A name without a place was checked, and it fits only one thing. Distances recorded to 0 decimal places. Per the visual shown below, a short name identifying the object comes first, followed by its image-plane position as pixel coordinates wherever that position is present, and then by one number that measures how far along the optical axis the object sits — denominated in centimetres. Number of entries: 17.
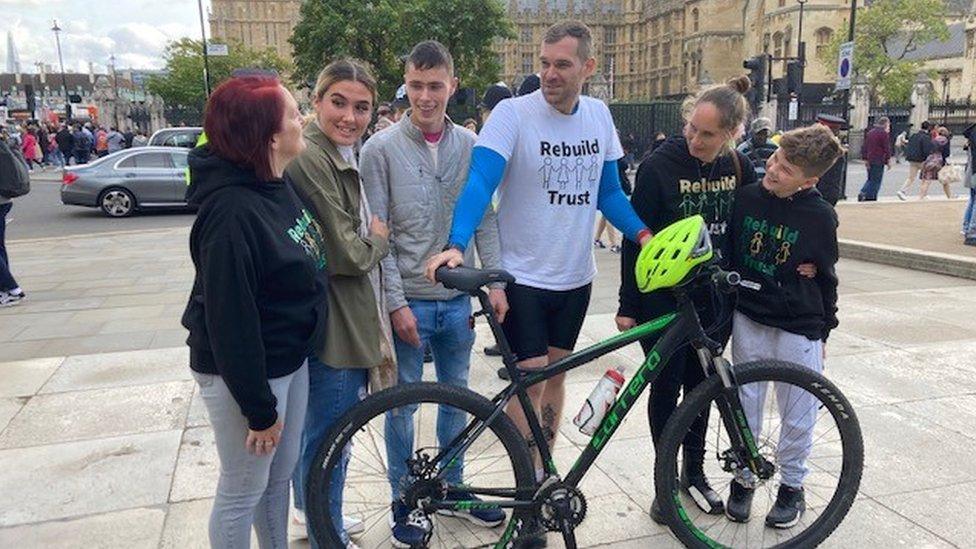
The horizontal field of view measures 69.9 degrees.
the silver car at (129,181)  1498
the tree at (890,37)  5144
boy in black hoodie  286
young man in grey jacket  279
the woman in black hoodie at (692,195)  285
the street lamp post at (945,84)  6834
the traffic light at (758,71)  1700
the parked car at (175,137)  2008
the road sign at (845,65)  1661
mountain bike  251
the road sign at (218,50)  3038
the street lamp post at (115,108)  4682
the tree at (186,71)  5422
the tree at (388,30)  4078
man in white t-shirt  281
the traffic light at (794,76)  1711
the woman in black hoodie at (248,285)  193
